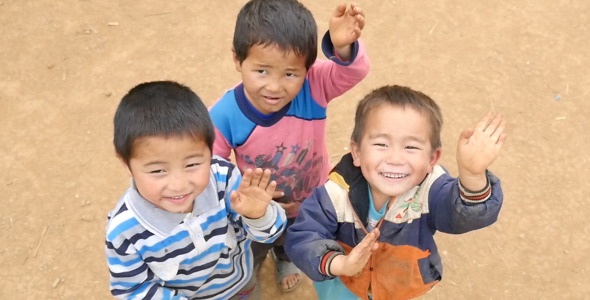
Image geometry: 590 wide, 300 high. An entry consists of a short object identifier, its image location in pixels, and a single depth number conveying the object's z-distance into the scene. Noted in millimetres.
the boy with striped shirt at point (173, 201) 1990
